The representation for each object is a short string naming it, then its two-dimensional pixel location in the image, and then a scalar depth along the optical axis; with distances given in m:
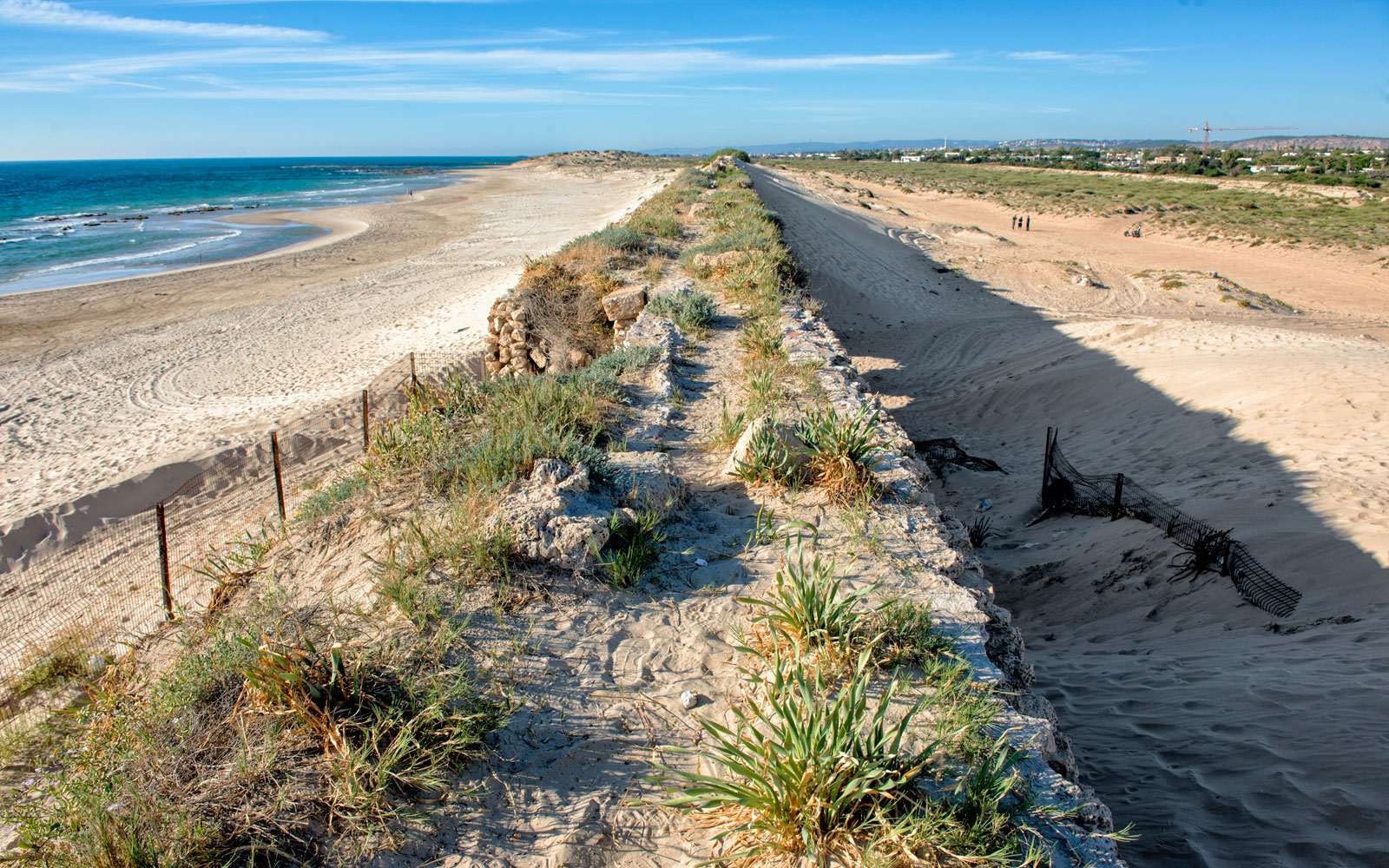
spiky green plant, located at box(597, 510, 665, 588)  3.72
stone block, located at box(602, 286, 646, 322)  10.05
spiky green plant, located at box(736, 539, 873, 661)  3.01
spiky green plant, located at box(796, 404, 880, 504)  4.48
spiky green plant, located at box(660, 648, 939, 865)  2.18
